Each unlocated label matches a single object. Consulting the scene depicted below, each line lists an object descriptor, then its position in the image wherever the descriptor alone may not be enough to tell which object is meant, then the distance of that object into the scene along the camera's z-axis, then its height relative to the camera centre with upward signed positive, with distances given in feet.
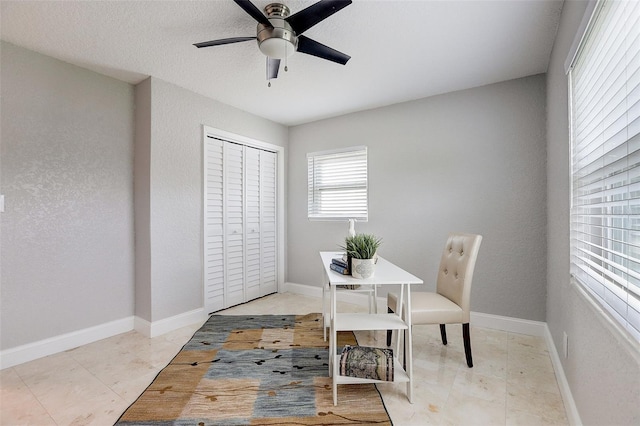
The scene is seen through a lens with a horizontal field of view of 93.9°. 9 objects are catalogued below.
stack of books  6.45 -1.23
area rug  5.37 -3.69
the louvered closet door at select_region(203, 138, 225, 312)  10.80 -0.65
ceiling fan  5.29 +3.58
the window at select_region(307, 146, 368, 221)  12.23 +1.17
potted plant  6.08 -0.92
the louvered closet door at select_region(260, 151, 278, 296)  13.16 -0.48
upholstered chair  6.95 -2.22
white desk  5.74 -2.27
